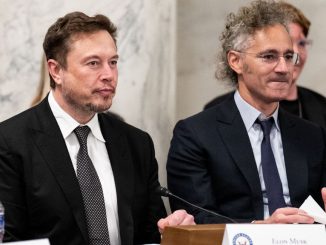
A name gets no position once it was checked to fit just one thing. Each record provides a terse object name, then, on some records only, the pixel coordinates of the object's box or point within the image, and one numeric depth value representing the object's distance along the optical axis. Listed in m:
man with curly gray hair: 8.13
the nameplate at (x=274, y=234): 6.04
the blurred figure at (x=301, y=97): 10.93
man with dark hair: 7.12
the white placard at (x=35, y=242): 5.72
